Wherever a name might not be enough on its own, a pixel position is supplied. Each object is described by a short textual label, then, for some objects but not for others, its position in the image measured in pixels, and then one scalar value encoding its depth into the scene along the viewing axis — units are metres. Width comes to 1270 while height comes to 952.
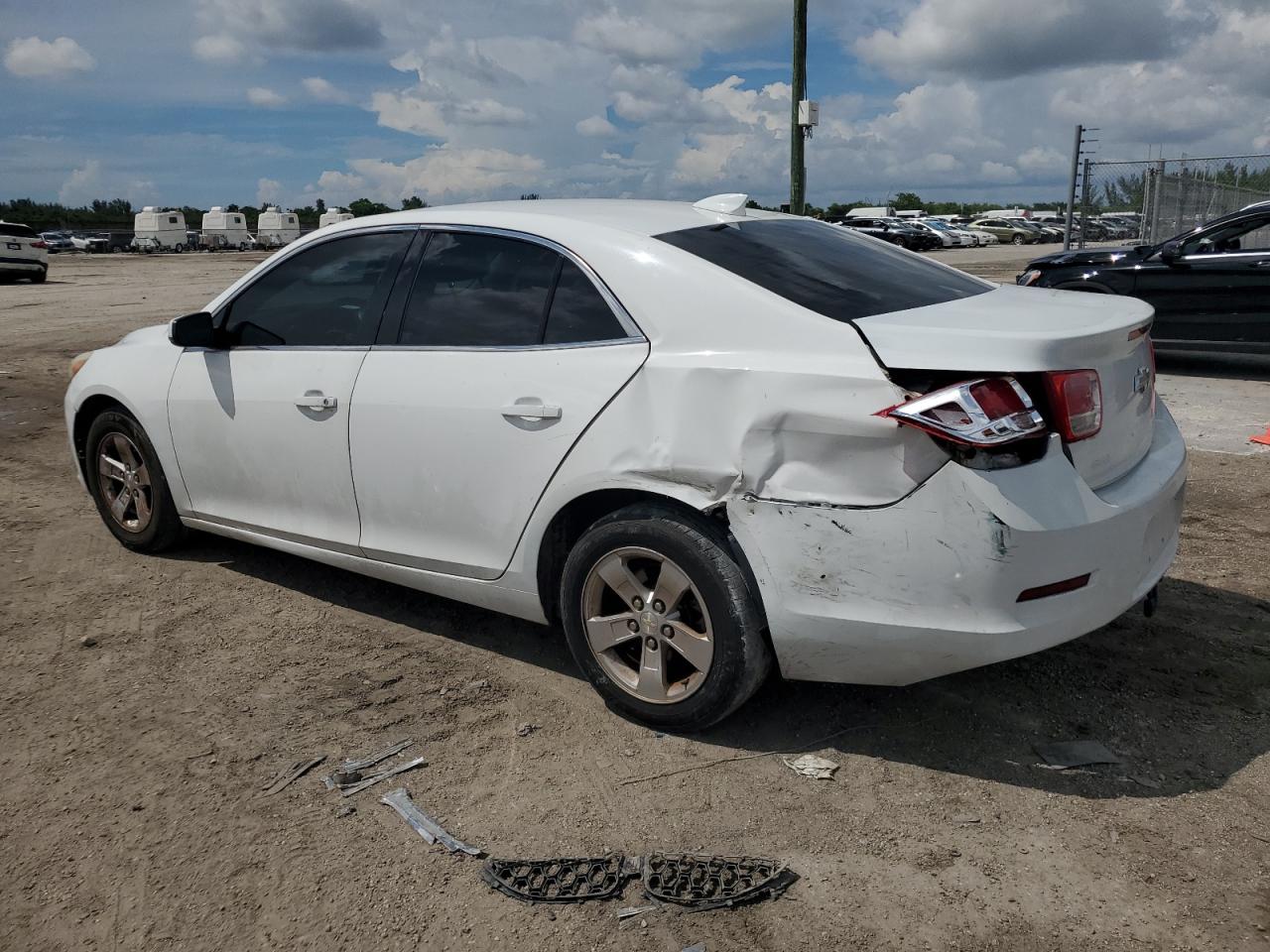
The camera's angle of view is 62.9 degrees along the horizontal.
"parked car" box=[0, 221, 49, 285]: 24.83
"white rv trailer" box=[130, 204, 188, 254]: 58.56
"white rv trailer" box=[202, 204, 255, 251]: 59.50
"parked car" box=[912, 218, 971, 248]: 47.47
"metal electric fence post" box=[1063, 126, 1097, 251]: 16.33
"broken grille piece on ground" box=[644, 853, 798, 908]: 2.54
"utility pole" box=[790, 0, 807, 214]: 16.97
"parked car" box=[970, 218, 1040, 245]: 55.25
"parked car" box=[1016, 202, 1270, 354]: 9.55
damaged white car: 2.76
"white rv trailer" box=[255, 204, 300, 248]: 62.66
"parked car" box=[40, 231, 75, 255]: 56.06
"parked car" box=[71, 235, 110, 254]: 56.31
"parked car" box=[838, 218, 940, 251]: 41.65
